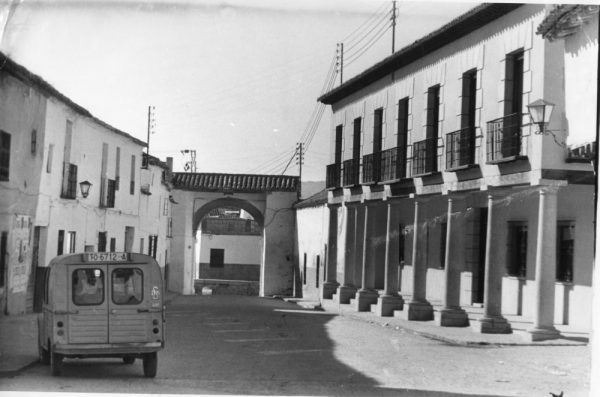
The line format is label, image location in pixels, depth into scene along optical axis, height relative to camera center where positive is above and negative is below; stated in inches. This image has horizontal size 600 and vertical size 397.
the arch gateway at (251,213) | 724.0 +27.8
